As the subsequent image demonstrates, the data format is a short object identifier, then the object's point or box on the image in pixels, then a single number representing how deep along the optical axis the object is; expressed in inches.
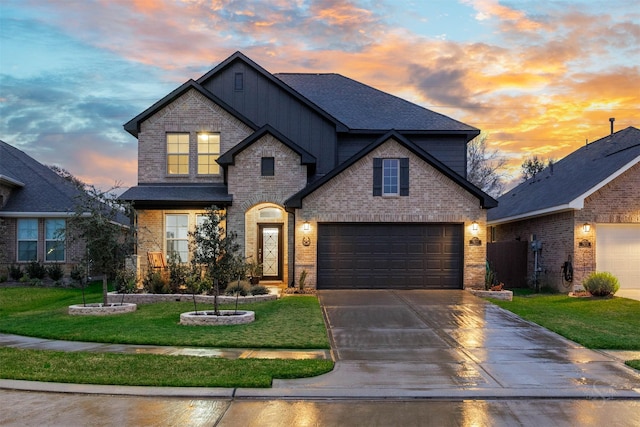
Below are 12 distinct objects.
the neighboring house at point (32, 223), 930.2
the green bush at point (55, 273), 884.0
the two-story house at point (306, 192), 763.4
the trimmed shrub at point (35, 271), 894.4
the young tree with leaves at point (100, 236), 581.6
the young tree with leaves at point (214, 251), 535.2
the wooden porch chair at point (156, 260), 741.3
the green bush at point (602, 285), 718.5
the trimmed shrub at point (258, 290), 666.8
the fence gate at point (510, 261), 916.6
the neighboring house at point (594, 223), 765.3
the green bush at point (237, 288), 663.8
